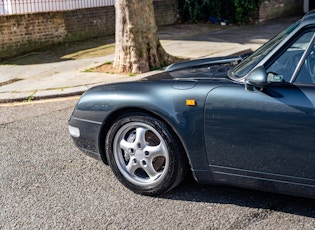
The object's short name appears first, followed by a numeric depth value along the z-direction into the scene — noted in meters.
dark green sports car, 3.53
